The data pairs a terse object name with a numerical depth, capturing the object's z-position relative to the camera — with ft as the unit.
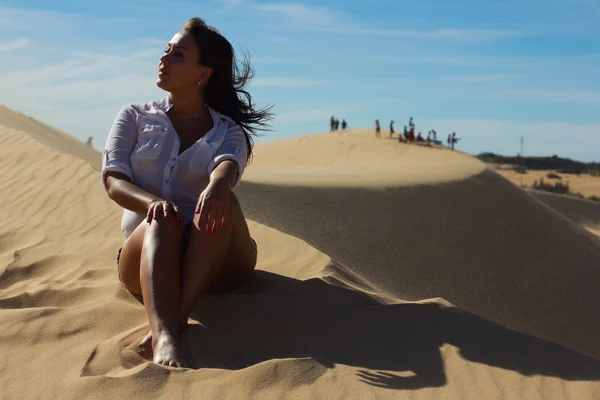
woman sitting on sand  12.29
